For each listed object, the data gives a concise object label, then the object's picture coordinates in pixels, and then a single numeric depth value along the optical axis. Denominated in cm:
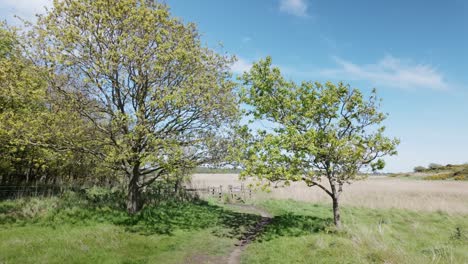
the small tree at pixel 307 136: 1578
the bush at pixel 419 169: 16662
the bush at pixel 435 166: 14527
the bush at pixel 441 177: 9599
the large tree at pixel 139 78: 1716
